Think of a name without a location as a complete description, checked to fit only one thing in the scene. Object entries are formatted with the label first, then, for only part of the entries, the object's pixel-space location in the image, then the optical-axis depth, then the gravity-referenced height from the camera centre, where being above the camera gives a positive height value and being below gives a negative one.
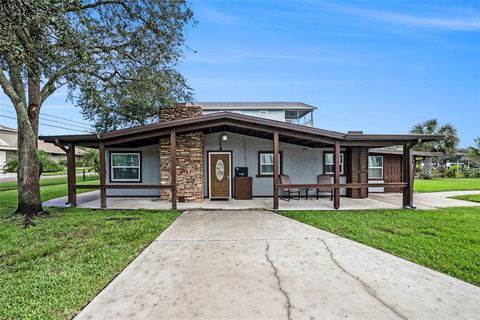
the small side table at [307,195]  9.94 -1.51
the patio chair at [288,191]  9.73 -1.32
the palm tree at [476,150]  17.22 +0.57
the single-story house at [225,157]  7.77 +0.20
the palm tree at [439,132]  22.17 +2.09
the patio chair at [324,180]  10.11 -0.87
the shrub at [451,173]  25.44 -1.63
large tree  5.00 +3.04
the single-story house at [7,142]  29.76 +3.11
